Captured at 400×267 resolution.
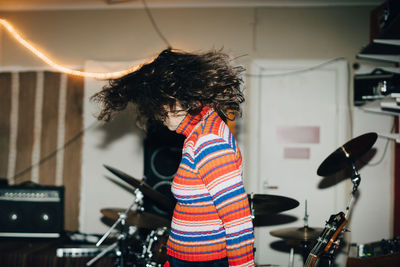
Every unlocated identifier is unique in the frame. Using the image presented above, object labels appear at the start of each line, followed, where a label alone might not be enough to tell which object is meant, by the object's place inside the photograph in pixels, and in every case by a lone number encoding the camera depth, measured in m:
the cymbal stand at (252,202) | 2.10
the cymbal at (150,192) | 2.21
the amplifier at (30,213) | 3.08
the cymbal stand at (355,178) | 2.28
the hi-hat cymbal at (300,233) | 2.32
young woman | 1.02
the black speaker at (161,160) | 3.14
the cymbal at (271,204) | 2.11
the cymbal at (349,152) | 2.19
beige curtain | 3.72
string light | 1.97
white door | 3.46
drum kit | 2.12
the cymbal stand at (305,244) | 2.40
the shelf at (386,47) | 2.44
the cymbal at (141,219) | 2.32
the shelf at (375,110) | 2.87
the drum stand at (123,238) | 2.37
